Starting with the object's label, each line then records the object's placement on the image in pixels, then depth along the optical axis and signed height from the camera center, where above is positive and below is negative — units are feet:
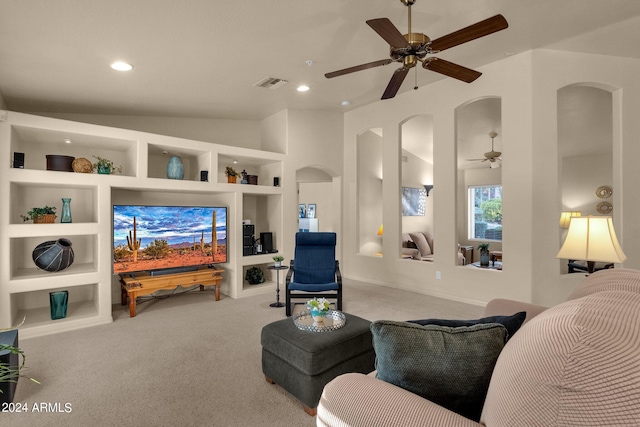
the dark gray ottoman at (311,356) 7.02 -3.09
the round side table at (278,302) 14.94 -3.87
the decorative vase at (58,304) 12.22 -3.18
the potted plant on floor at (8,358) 6.97 -2.96
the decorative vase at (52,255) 12.23 -1.41
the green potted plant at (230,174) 17.04 +2.07
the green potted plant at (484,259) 16.15 -2.15
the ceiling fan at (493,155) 19.78 +3.46
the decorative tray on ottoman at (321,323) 7.94 -2.62
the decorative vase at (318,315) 8.32 -2.46
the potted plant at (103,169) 13.32 +1.86
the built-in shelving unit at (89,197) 11.51 +0.87
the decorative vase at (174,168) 15.48 +2.18
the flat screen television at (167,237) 14.02 -0.96
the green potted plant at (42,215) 12.19 +0.06
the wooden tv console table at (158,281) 13.58 -2.82
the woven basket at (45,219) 12.21 -0.08
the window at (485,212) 26.63 +0.14
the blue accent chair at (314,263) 14.43 -2.08
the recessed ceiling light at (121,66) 11.21 +5.05
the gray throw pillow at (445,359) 3.82 -1.65
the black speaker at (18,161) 11.67 +1.94
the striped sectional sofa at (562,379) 2.17 -1.17
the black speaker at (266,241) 18.28 -1.39
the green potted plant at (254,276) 17.78 -3.19
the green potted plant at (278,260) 15.63 -2.08
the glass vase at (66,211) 13.00 +0.22
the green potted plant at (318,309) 8.34 -2.33
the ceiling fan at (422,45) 7.34 +4.04
